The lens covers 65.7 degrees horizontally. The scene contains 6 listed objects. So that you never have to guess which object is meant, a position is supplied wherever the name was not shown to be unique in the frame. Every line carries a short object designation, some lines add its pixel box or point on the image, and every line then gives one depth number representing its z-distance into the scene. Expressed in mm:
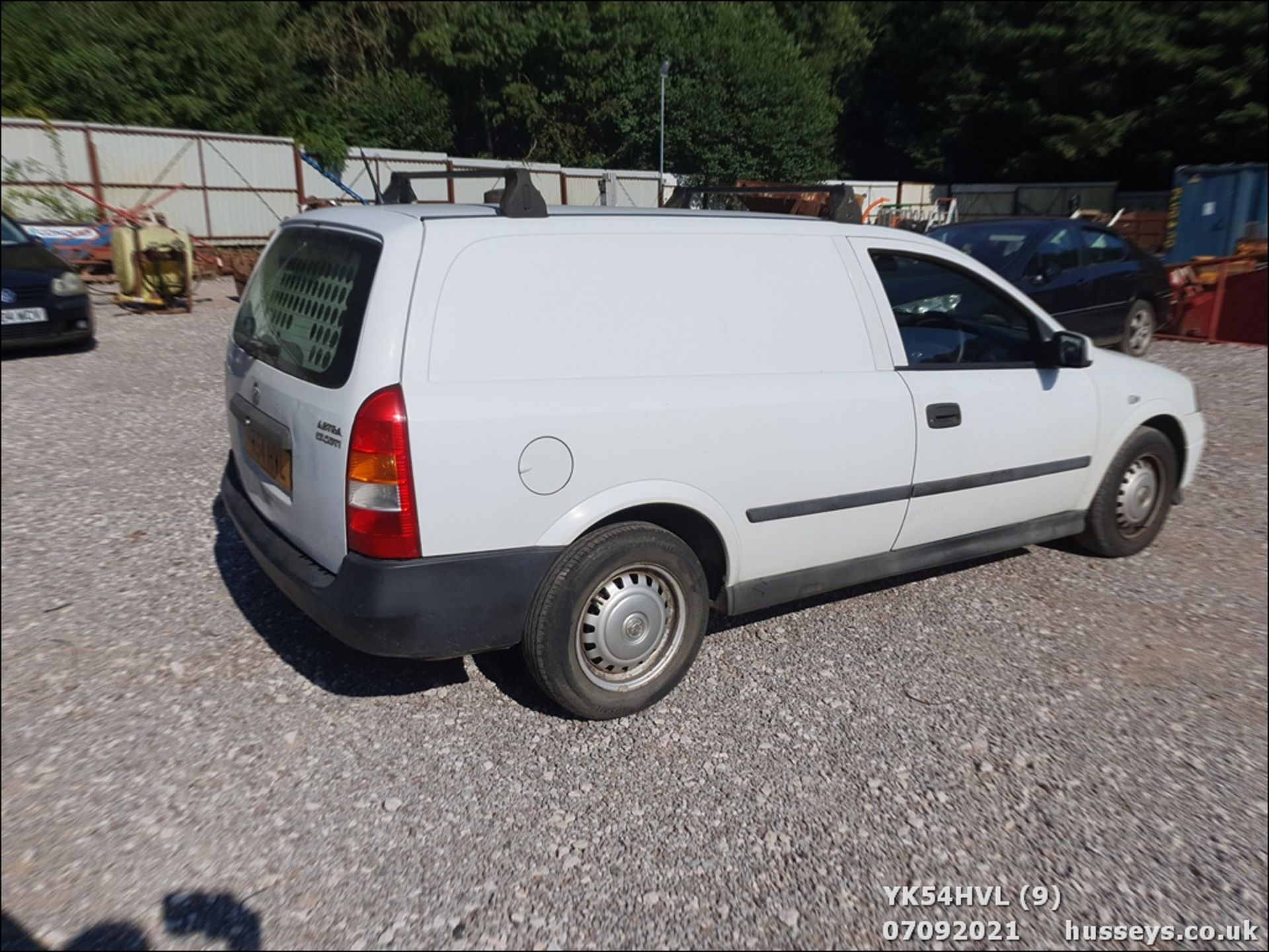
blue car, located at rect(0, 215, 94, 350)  7895
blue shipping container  18344
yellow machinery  12977
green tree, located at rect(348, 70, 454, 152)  20391
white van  2988
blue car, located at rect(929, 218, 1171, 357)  9383
